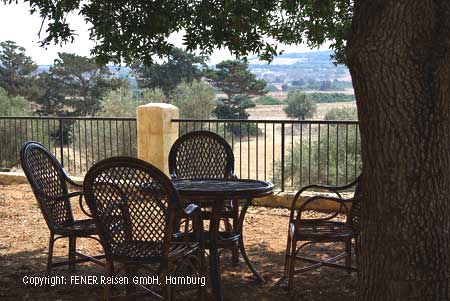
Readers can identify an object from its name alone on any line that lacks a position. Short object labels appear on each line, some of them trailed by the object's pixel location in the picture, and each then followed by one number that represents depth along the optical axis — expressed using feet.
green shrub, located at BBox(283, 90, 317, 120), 141.28
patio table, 13.60
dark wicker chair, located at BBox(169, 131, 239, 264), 18.08
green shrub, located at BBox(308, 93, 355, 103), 193.67
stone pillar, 27.32
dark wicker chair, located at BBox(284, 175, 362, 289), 14.40
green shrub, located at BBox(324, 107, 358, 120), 55.67
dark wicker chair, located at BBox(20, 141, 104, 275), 14.79
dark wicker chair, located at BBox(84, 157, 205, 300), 11.57
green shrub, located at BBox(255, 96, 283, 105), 162.23
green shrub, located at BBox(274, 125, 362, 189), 40.22
